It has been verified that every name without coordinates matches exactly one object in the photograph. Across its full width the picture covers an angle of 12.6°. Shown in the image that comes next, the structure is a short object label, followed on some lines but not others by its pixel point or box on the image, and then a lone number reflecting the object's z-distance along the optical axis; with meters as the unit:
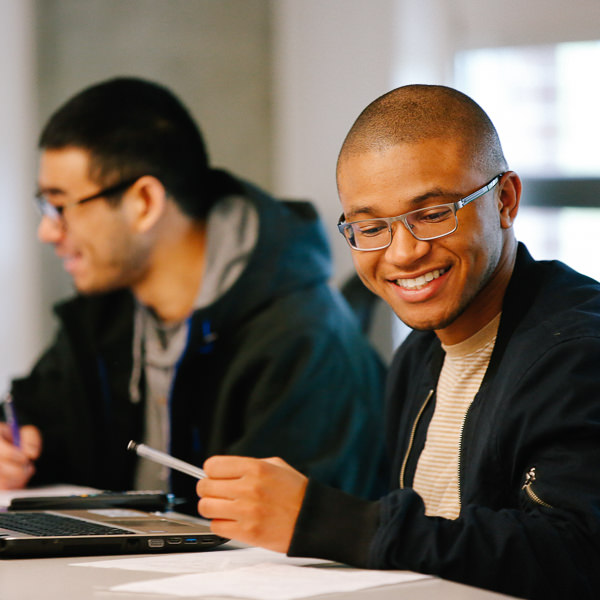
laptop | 2.48
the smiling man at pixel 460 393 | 2.39
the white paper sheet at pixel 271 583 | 2.35
